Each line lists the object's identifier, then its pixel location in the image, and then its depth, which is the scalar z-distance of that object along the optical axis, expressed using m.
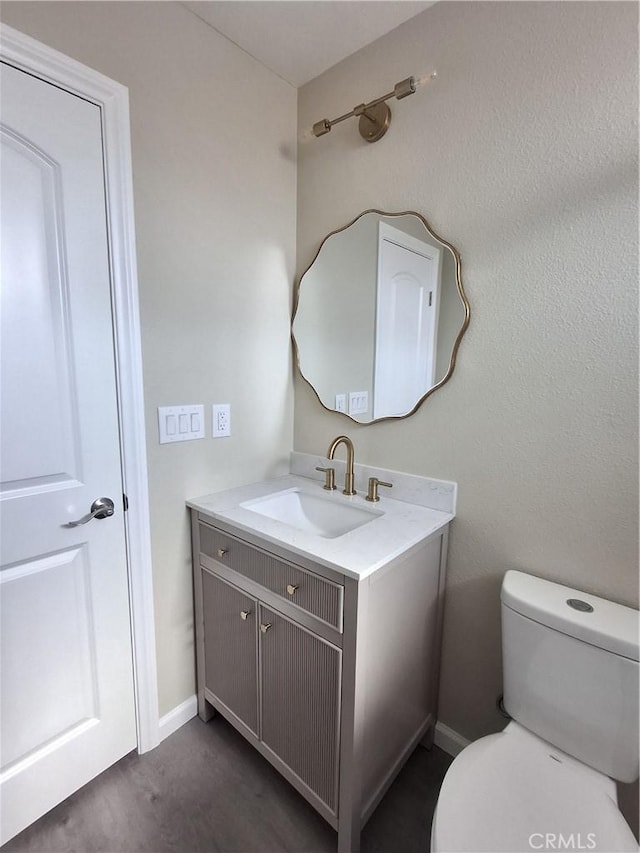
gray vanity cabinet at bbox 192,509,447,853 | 1.06
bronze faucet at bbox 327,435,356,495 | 1.49
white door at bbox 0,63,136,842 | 1.05
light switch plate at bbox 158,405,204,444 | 1.38
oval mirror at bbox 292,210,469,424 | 1.34
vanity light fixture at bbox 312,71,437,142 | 1.35
